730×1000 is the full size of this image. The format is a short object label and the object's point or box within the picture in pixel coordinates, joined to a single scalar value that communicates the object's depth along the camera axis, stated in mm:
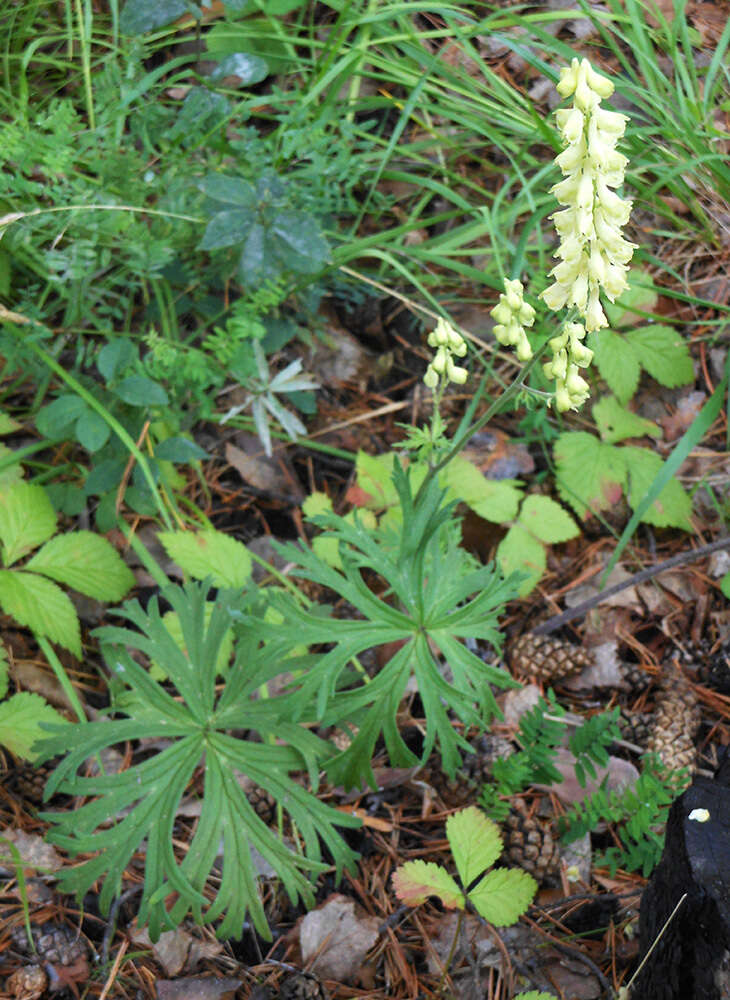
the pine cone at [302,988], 1914
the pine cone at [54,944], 1996
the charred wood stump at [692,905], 1503
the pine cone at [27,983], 1910
